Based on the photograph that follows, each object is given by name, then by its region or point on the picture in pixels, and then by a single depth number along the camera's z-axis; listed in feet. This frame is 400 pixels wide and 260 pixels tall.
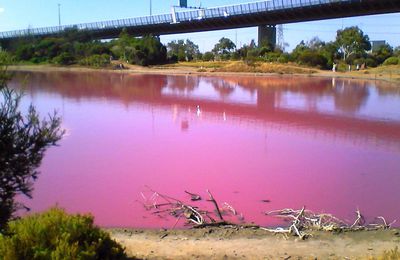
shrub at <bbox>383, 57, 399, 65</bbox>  156.85
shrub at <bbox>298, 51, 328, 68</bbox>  165.99
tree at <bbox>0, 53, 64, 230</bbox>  10.20
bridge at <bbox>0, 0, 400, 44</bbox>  160.45
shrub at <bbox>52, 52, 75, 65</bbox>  181.78
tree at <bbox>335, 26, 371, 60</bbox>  181.47
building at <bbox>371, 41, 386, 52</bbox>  208.46
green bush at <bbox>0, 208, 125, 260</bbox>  10.52
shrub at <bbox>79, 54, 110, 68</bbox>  168.41
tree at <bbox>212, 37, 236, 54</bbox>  236.43
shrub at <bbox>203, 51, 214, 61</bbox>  218.79
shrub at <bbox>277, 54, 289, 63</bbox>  171.73
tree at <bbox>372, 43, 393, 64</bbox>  182.27
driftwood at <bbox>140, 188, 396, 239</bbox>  18.28
